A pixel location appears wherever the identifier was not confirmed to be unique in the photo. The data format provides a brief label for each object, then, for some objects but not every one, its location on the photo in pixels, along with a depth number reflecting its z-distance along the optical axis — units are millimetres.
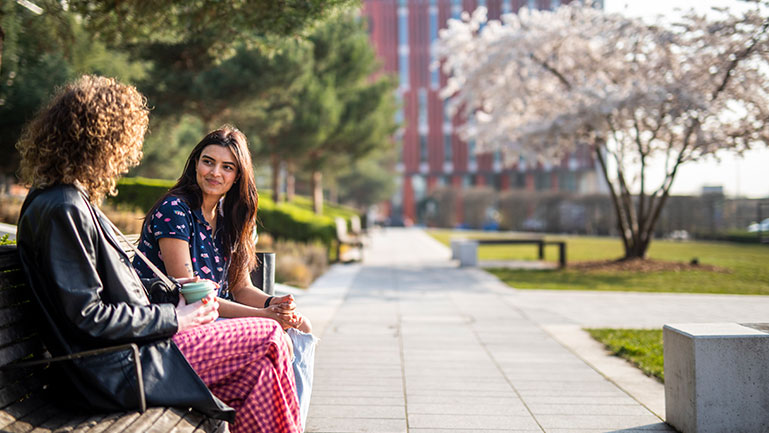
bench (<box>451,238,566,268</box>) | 14477
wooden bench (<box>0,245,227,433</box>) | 1949
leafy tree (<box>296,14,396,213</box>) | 21328
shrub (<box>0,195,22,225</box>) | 9484
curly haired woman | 1986
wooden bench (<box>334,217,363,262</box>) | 16109
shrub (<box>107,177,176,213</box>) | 12148
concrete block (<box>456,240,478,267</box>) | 14641
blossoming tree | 13047
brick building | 58344
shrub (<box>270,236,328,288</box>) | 10672
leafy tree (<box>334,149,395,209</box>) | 47625
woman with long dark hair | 2826
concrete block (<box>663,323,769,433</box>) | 3260
